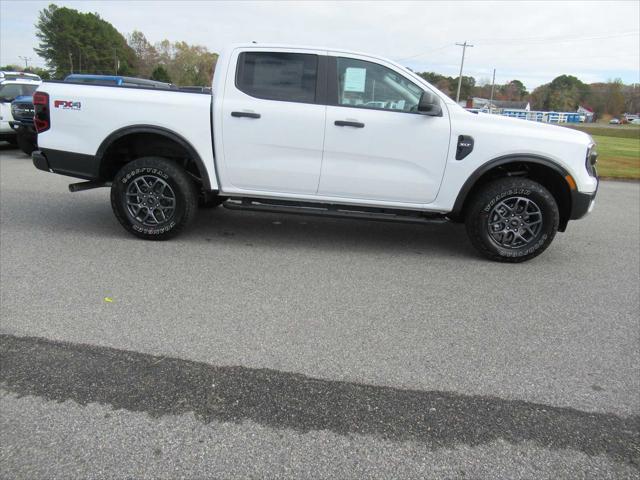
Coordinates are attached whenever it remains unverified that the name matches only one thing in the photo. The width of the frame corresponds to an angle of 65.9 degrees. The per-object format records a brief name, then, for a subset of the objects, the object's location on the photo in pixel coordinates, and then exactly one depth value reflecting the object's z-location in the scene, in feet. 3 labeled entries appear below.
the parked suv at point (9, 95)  38.96
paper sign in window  16.48
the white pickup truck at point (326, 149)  16.35
